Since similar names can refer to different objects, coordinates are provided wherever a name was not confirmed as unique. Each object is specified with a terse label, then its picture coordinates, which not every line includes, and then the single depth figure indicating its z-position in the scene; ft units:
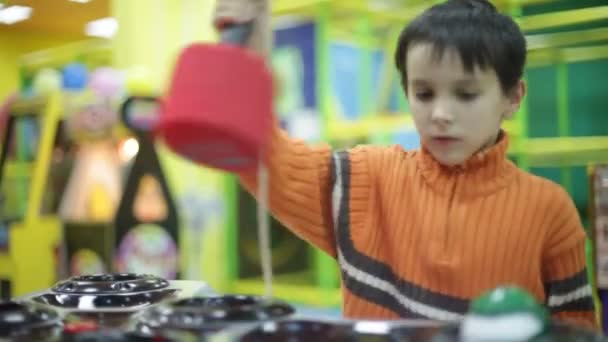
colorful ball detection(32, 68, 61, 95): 10.18
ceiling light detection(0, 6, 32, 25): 17.51
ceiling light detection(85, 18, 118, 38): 18.56
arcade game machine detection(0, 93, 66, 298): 9.48
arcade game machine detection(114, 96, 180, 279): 8.38
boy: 2.14
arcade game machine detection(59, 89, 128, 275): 9.13
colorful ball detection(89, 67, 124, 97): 9.23
